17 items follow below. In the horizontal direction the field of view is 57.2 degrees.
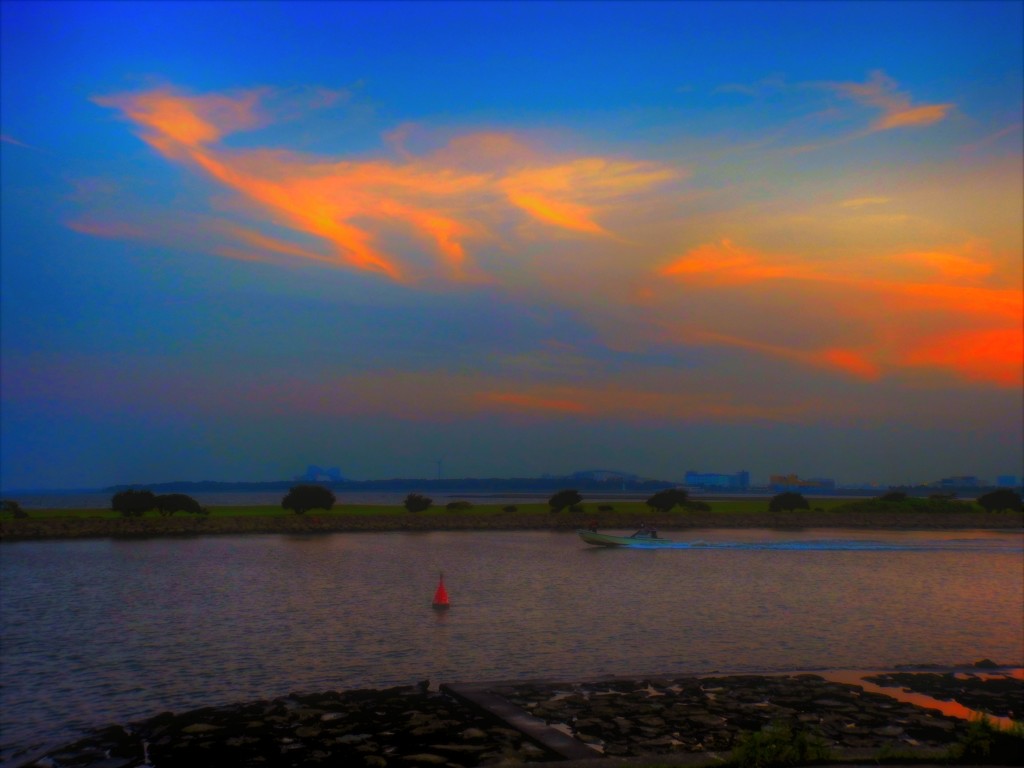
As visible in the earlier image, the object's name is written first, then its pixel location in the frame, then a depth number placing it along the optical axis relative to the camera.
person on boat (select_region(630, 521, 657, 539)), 71.10
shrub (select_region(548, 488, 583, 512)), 110.56
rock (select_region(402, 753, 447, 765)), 13.35
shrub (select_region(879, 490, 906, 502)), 118.50
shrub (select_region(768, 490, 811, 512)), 113.69
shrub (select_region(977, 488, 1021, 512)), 119.56
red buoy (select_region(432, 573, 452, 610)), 33.31
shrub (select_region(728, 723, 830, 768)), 11.26
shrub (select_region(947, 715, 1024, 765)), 11.52
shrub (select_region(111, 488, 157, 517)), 91.12
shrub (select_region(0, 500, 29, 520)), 88.44
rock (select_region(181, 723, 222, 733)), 15.34
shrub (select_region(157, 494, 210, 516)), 94.38
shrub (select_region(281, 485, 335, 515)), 100.50
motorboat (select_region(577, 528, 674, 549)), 69.12
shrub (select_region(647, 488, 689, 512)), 110.12
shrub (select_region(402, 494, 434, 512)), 109.38
